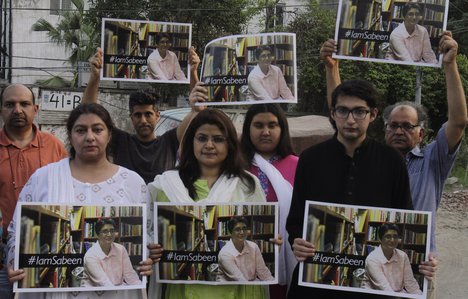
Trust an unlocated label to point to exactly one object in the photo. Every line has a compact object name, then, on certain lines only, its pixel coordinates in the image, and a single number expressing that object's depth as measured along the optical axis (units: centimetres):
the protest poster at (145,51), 398
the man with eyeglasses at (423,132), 320
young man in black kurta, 287
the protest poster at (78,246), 283
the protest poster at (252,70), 362
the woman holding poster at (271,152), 355
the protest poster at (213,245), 299
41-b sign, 1758
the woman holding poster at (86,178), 297
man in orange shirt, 379
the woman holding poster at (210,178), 308
